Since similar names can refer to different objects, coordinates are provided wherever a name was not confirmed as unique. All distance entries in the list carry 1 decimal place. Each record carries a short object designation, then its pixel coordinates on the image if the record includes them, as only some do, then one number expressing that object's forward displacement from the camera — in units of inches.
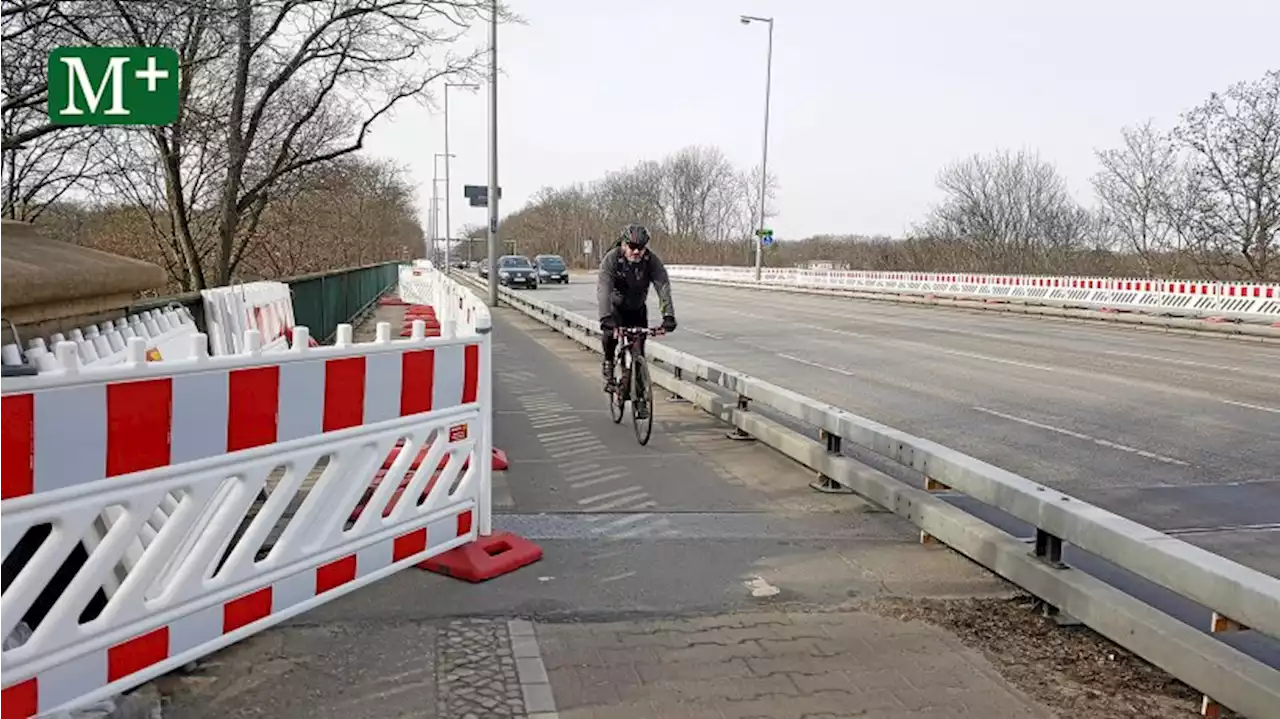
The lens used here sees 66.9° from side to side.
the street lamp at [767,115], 1935.3
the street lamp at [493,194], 1218.0
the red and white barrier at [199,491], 110.6
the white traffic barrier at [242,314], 307.7
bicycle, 331.0
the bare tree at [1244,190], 1245.1
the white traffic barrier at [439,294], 416.2
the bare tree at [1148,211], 1517.3
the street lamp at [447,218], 2484.0
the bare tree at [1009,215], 2314.2
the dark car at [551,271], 2201.0
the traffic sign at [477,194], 1301.7
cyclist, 336.8
